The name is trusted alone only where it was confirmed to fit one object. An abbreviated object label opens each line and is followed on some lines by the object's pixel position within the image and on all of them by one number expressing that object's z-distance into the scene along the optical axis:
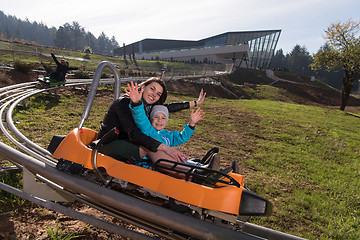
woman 2.41
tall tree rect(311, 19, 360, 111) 20.65
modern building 55.91
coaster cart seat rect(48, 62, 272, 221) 1.95
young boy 2.40
